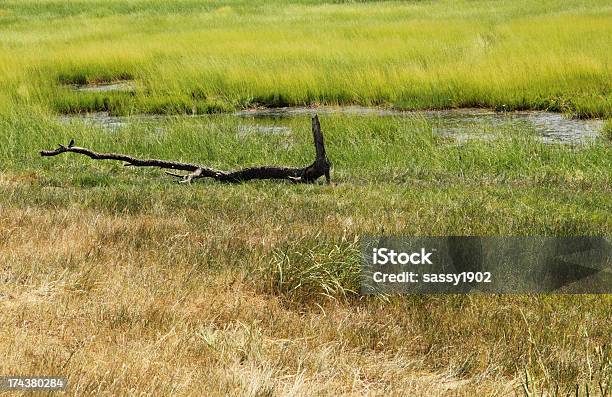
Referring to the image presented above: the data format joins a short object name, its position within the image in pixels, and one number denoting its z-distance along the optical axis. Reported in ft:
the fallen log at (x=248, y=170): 67.36
